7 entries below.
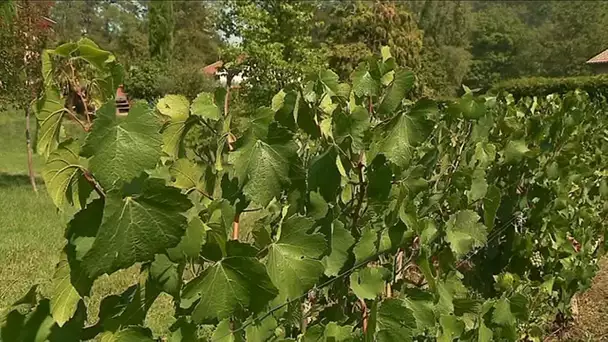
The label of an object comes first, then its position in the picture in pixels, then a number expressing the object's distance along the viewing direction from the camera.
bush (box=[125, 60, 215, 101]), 20.33
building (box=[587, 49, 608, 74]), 30.56
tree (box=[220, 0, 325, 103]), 15.45
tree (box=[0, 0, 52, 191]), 10.57
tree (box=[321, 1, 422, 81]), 26.92
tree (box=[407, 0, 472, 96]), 37.31
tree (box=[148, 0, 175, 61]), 28.84
